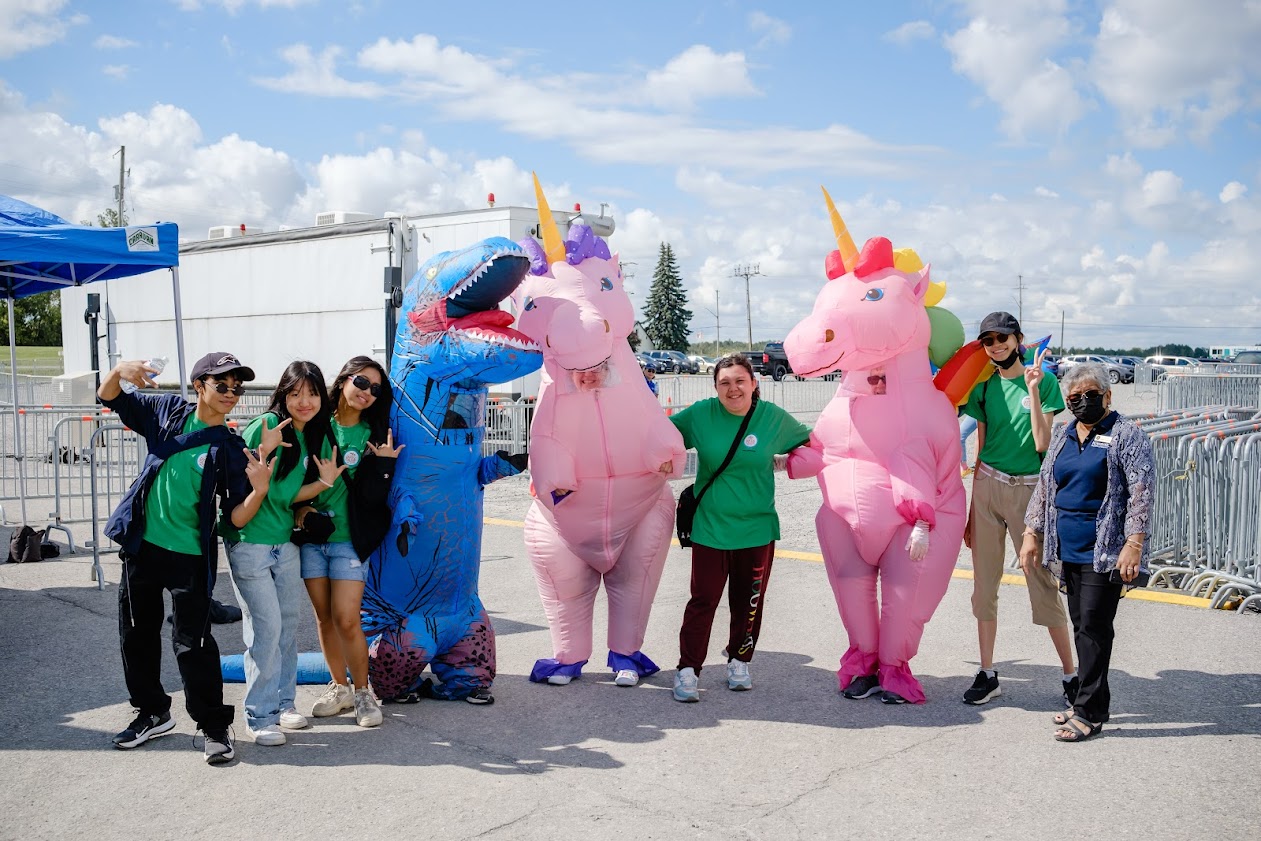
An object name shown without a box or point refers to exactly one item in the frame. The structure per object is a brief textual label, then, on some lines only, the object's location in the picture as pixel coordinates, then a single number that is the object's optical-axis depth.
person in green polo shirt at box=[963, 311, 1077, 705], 5.02
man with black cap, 4.27
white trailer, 13.65
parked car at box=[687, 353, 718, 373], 55.14
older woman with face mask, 4.38
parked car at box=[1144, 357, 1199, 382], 44.81
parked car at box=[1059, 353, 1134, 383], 42.08
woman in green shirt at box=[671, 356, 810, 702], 5.14
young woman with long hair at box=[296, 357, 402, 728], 4.63
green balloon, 5.36
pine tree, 77.94
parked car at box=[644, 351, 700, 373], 51.22
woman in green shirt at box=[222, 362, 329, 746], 4.40
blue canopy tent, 6.56
